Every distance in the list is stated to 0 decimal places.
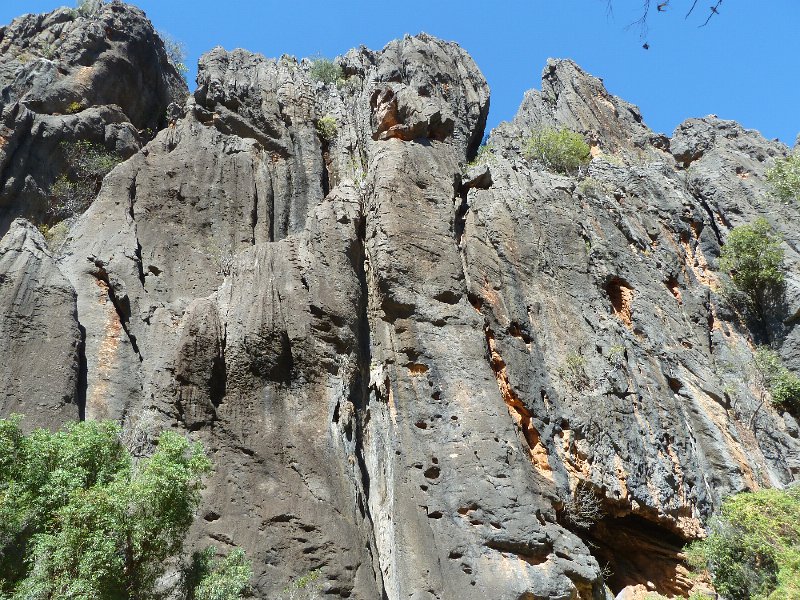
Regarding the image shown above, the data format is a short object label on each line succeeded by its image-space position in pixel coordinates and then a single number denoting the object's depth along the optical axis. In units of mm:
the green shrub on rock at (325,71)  28156
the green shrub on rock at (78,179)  23938
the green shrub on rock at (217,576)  10297
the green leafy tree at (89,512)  9516
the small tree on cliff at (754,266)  24484
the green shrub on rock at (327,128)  24328
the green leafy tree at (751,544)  14812
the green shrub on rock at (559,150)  29109
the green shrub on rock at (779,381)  21578
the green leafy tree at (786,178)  24422
